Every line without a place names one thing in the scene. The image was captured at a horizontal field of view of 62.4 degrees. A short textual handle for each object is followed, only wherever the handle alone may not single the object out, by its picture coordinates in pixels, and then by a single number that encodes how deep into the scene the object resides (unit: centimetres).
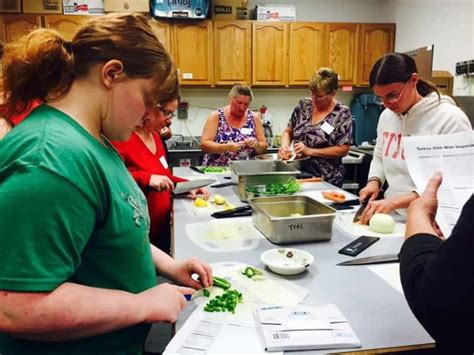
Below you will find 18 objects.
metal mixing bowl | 277
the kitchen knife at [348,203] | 192
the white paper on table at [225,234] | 140
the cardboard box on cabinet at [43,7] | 425
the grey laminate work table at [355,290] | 86
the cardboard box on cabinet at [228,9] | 443
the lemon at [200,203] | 194
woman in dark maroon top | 283
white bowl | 115
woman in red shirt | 177
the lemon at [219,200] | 197
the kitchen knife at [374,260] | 124
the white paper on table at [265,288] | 101
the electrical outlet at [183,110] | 488
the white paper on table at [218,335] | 82
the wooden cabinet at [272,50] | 447
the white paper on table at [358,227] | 153
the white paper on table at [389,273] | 109
